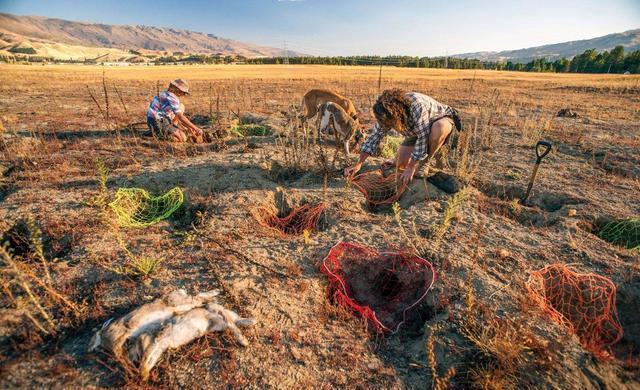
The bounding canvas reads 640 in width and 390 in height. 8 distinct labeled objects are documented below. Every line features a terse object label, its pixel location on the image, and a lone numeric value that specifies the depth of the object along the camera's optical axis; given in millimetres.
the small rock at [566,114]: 11010
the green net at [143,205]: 3797
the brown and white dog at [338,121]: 7383
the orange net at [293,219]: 3928
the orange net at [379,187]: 4520
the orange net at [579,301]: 2719
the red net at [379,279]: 2891
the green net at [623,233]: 3774
